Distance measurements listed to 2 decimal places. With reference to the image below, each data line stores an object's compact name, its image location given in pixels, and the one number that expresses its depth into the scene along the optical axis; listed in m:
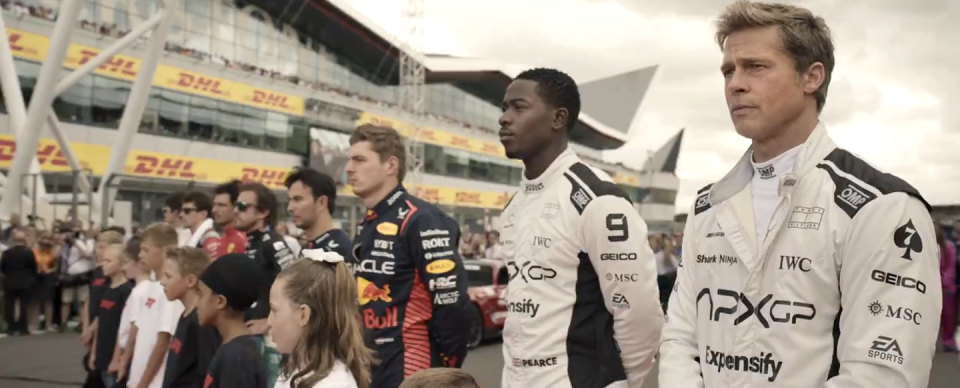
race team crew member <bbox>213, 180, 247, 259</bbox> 7.52
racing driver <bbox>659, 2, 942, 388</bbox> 2.07
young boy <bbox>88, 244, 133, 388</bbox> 6.68
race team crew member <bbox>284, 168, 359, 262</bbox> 5.59
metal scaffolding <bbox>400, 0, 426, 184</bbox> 45.19
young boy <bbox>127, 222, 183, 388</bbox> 5.36
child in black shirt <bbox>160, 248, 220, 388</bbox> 4.74
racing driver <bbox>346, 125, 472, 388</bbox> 4.15
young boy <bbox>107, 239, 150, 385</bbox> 6.07
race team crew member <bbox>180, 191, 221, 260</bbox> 7.93
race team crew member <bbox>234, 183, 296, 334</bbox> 6.20
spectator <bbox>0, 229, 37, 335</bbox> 14.90
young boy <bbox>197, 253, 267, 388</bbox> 4.20
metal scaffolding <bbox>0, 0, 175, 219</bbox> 19.97
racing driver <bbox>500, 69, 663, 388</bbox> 3.32
